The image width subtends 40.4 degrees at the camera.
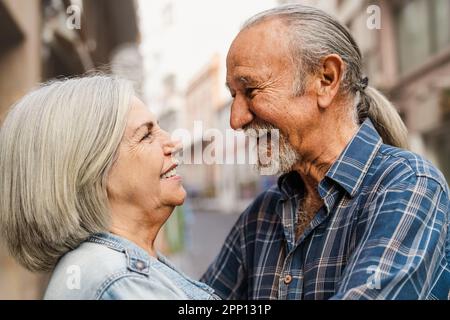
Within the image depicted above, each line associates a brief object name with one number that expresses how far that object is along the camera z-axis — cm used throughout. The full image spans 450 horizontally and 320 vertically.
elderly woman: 129
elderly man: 129
